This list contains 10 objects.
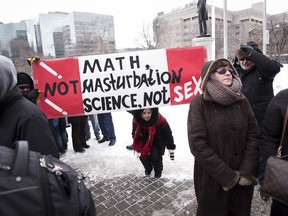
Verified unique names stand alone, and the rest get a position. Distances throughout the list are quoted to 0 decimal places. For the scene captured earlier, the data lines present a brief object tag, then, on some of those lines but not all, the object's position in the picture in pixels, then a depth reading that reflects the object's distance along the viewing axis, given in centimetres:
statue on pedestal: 914
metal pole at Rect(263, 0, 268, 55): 1402
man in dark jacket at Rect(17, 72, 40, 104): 350
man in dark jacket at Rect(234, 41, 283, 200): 310
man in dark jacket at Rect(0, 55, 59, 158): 157
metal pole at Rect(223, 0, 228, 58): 1554
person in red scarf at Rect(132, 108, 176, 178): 358
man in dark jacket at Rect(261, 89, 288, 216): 197
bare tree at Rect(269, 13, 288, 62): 2973
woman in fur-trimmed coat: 214
